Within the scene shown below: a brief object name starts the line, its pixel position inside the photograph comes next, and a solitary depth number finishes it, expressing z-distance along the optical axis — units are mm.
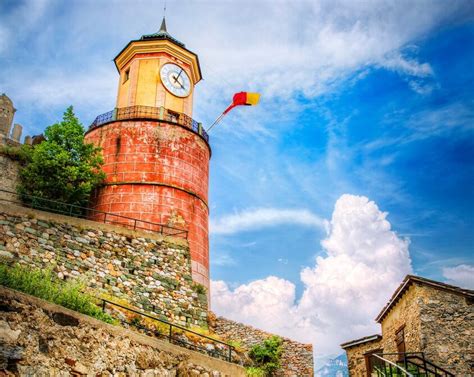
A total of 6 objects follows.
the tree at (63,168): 22766
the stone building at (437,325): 17016
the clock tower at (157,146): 24469
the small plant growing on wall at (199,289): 19859
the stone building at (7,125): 26127
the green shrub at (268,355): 20984
